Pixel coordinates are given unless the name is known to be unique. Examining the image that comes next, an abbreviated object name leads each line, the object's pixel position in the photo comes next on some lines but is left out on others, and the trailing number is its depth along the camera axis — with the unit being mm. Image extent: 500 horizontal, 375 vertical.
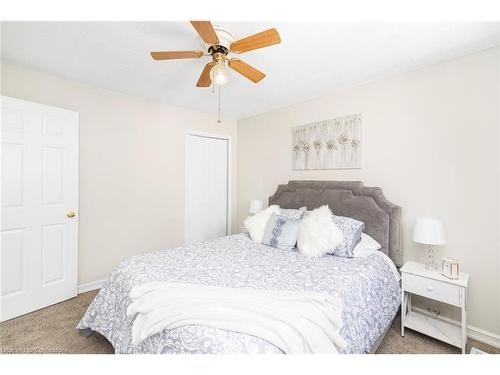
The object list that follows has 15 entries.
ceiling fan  1391
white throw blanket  1038
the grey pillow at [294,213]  2595
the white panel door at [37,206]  2137
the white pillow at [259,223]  2570
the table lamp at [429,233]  1887
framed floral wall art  2652
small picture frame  1801
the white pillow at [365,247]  2107
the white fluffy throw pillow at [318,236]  2068
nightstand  1721
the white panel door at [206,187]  3627
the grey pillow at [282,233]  2297
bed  1057
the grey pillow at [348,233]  2062
